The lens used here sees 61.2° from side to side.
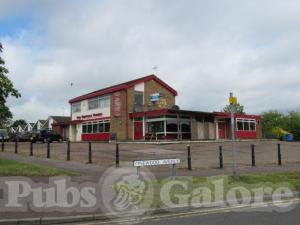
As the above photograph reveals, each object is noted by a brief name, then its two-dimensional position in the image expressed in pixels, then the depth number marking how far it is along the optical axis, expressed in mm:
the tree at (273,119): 52455
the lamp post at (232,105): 8438
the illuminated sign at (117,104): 26865
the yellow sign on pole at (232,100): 8431
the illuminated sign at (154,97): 27731
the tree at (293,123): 38802
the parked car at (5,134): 31760
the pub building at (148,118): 24821
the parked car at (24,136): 28926
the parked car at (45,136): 26910
